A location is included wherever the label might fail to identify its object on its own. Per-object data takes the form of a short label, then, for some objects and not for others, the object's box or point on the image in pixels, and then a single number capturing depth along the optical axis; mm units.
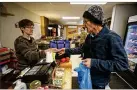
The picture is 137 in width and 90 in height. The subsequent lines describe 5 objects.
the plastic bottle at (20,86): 941
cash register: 1093
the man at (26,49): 1622
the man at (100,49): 1049
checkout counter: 1050
